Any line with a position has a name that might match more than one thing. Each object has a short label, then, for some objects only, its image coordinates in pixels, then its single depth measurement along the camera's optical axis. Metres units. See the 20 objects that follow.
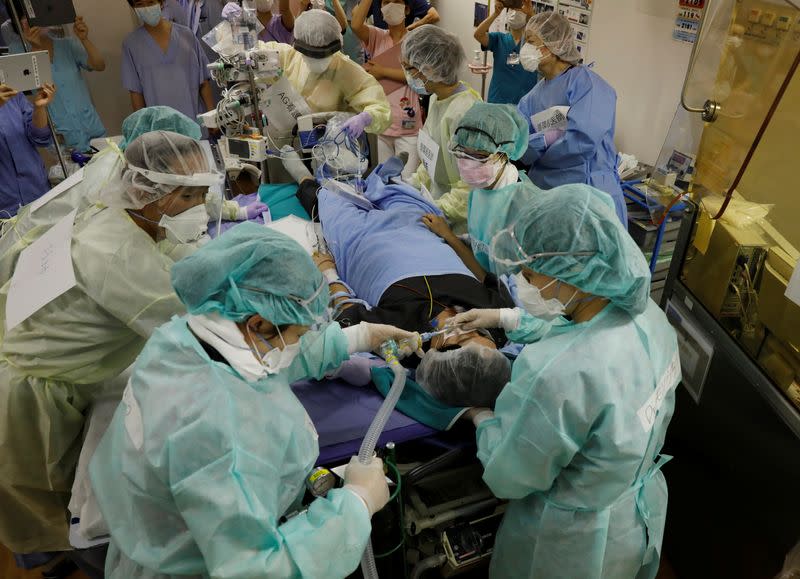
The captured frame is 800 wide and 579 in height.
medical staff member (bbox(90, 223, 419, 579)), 0.92
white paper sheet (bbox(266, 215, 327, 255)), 2.40
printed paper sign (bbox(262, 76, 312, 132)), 2.62
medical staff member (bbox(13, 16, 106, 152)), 3.49
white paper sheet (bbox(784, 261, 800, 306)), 1.29
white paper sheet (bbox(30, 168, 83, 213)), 1.87
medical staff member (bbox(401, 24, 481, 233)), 2.46
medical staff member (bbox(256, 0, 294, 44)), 3.82
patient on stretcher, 1.45
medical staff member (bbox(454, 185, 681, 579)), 1.06
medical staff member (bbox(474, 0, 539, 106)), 3.35
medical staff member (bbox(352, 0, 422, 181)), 3.63
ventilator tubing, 1.24
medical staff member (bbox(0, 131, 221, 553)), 1.41
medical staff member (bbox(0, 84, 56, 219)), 2.68
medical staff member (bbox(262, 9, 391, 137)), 2.81
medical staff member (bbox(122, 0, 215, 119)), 3.70
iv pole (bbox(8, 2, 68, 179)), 2.46
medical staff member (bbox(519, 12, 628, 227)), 2.56
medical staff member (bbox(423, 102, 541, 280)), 2.04
